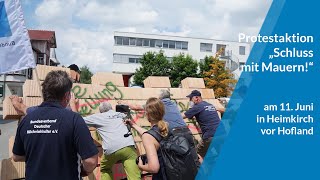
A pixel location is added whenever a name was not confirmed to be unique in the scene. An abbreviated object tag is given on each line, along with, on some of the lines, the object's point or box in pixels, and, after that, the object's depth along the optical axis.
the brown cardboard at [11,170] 5.24
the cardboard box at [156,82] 7.88
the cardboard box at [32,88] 5.93
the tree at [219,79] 36.70
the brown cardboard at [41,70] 6.12
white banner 5.36
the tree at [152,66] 43.59
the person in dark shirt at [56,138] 2.93
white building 57.91
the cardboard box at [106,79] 7.04
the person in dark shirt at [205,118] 7.21
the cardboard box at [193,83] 8.66
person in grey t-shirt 5.54
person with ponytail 3.74
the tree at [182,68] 43.09
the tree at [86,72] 65.54
